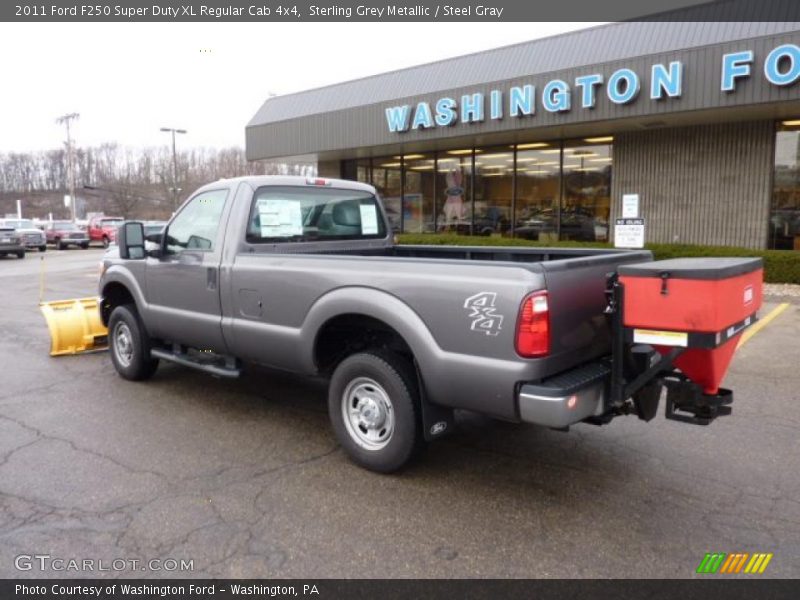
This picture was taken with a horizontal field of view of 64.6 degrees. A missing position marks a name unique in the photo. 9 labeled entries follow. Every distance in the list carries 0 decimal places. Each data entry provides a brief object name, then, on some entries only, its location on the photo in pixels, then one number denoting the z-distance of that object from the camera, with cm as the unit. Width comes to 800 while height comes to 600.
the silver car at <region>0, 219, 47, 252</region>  3014
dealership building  1273
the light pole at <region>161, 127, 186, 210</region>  5534
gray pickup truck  343
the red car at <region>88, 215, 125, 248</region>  3609
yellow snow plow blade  794
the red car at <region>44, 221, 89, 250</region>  3403
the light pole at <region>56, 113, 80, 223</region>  5809
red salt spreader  312
